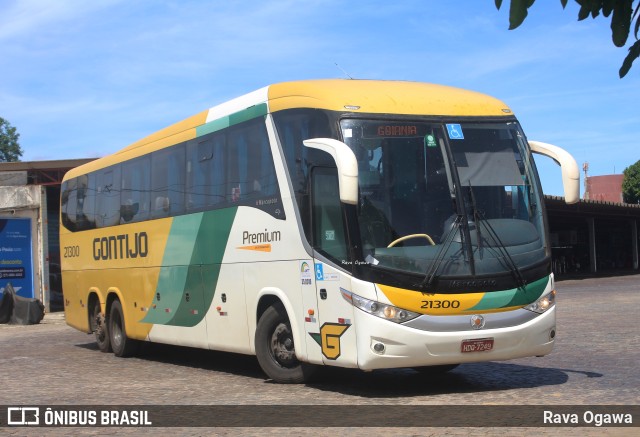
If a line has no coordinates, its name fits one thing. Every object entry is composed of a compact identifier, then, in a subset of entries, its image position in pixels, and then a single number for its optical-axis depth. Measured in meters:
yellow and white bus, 9.86
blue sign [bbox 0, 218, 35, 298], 32.81
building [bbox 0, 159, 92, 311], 32.94
